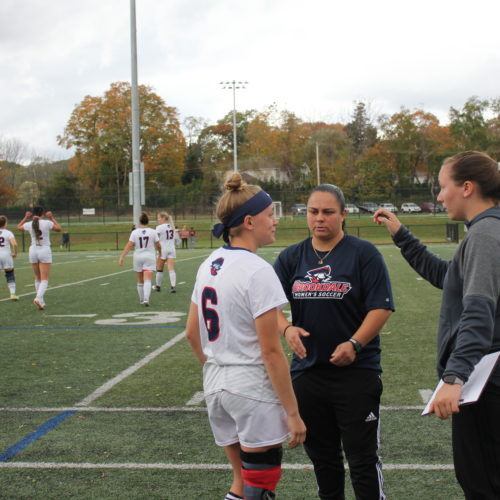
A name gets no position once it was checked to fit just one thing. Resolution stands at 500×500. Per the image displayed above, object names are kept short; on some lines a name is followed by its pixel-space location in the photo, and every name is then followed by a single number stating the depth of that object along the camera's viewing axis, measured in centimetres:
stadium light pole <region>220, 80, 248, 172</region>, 5914
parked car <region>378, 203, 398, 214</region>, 6197
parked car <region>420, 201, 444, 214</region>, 6185
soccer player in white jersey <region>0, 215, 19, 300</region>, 1435
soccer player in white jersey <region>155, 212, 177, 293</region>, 1566
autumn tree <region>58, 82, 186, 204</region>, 7538
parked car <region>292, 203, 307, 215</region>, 6262
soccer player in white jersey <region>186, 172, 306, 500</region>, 279
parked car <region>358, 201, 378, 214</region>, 6050
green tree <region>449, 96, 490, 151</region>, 7569
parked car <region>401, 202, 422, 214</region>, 6220
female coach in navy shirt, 339
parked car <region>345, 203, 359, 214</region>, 6033
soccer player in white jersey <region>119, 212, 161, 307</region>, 1322
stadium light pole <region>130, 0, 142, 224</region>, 1950
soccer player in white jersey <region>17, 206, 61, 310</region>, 1266
